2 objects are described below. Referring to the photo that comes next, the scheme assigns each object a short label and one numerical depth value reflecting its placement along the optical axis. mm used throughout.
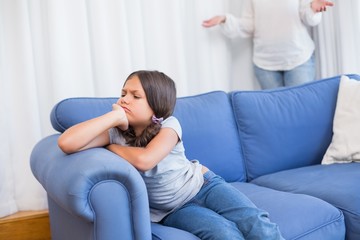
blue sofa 1198
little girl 1327
